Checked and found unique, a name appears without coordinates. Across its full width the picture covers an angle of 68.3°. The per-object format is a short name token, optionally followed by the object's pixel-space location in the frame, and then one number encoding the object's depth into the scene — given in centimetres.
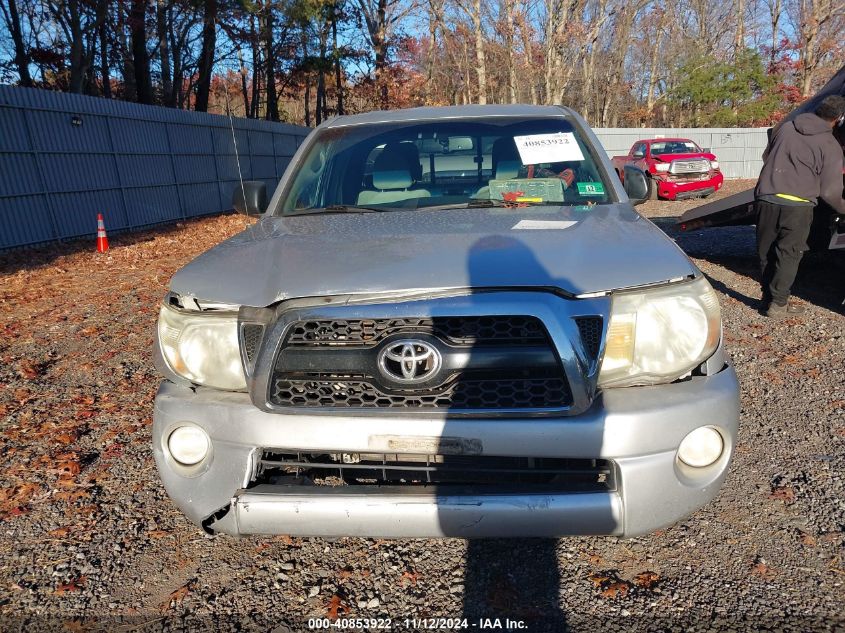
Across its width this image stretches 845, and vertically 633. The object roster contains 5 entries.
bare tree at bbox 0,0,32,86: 2189
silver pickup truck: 198
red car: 1728
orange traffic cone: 1074
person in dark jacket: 538
